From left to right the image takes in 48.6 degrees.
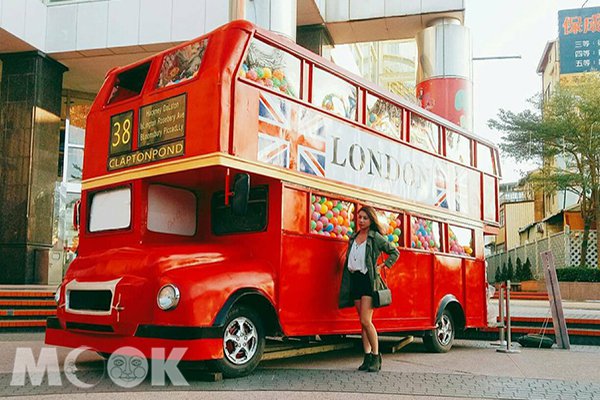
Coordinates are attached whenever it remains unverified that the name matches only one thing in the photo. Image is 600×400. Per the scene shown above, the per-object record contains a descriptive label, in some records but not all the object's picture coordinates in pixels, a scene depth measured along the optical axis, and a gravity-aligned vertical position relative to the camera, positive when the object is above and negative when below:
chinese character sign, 43.41 +15.39
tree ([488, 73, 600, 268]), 27.70 +5.79
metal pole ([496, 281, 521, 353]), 10.18 -0.92
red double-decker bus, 6.44 +0.81
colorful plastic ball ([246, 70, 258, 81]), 7.14 +2.08
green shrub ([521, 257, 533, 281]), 31.75 -0.07
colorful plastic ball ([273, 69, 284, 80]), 7.50 +2.20
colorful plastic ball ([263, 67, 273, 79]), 7.36 +2.16
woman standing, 7.48 -0.03
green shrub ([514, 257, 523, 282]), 32.19 -0.03
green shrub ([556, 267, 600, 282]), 25.50 -0.08
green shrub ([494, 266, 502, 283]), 35.56 -0.26
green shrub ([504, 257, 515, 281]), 33.69 -0.04
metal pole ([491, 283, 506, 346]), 10.58 -0.77
